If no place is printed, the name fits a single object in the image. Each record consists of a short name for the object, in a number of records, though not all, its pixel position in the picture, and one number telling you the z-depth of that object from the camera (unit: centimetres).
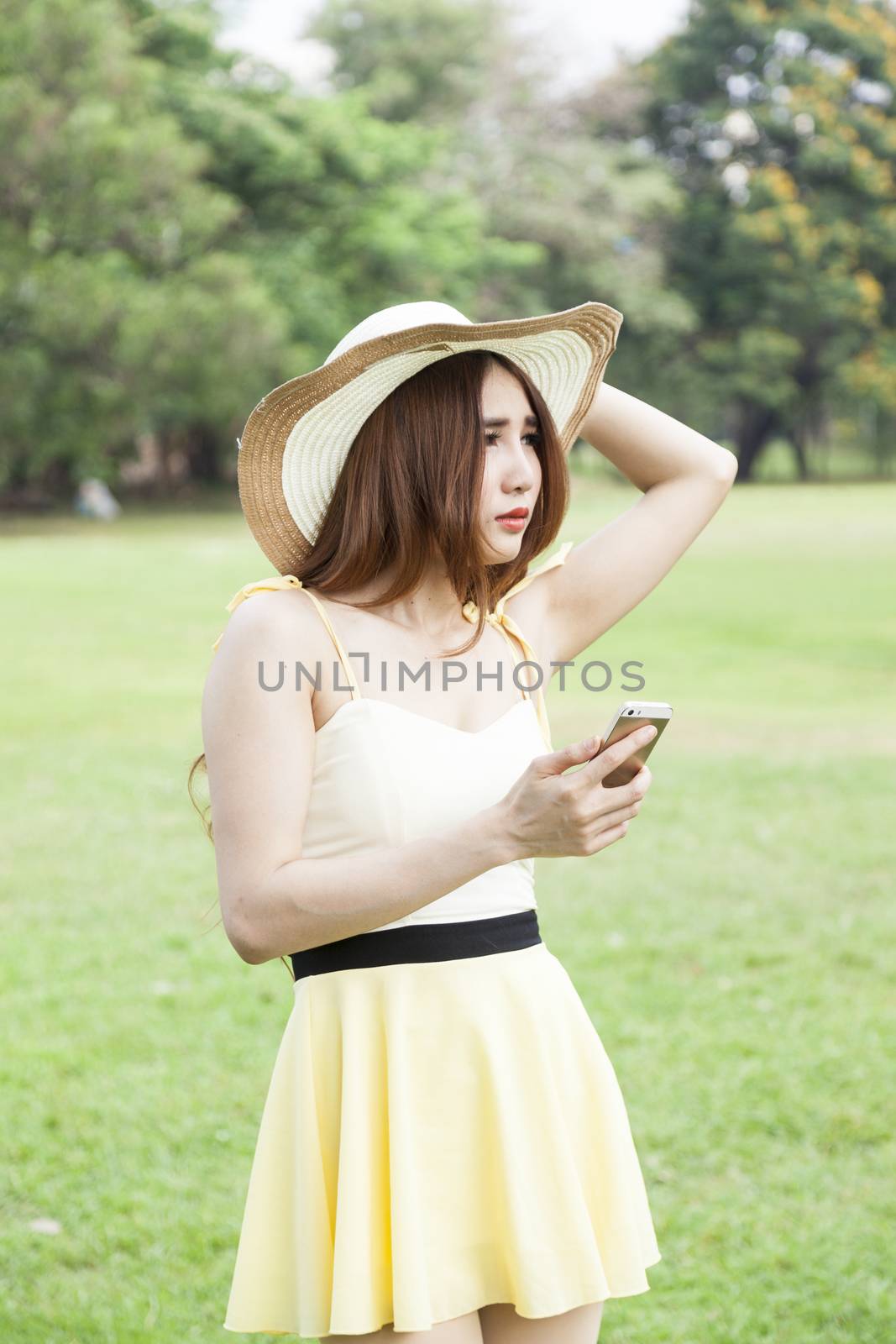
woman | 184
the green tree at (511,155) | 3900
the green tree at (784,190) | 4381
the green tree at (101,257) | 2655
